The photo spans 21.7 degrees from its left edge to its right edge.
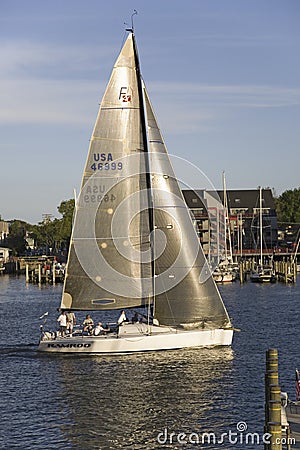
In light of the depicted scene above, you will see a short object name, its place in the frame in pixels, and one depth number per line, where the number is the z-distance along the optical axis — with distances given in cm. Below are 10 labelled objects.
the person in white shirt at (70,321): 3838
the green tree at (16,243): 18350
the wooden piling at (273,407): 1808
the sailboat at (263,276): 9950
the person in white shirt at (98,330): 3738
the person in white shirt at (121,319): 3762
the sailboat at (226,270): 9831
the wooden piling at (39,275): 10348
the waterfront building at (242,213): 13862
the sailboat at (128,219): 3928
